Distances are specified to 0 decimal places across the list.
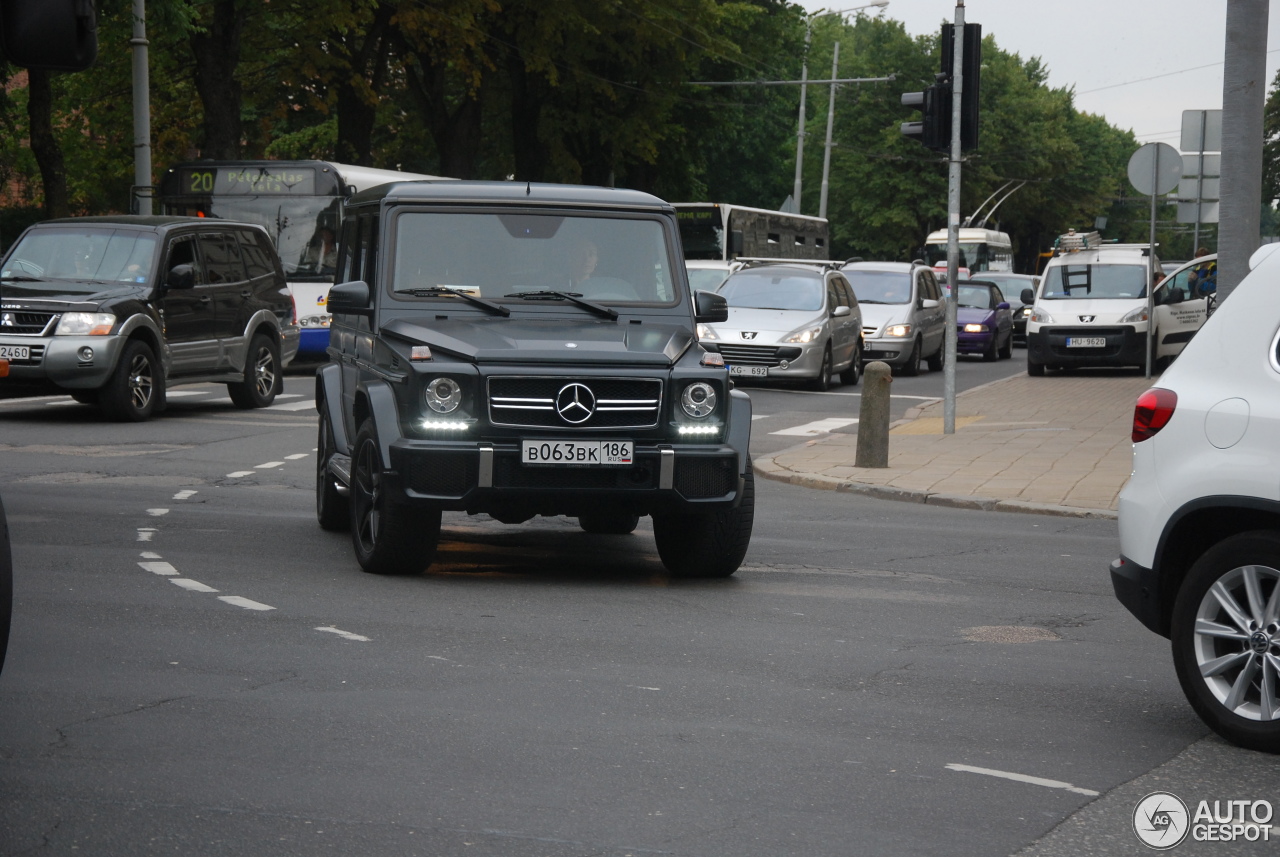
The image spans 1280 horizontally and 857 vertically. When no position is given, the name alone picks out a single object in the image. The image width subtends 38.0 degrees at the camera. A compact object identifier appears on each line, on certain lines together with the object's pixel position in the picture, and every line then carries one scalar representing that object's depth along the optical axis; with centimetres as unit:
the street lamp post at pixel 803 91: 5691
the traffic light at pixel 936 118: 1758
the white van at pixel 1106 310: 2900
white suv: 584
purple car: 3697
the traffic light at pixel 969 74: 1772
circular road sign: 2261
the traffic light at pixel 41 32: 523
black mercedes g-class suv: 856
